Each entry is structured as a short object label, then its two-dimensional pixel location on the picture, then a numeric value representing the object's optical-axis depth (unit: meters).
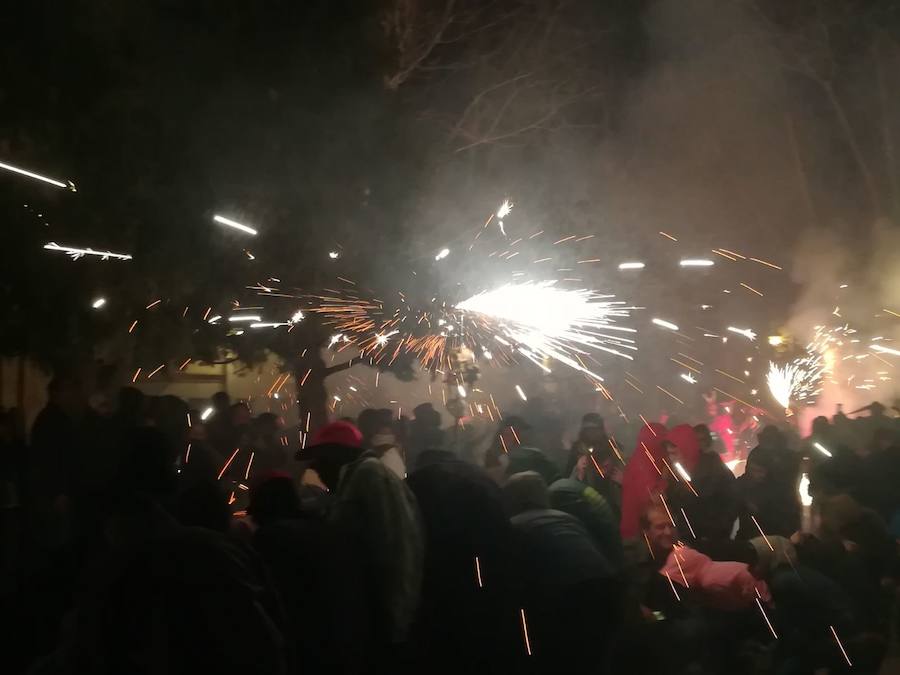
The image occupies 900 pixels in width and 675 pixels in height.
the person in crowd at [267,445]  8.37
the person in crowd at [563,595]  4.55
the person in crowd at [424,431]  8.00
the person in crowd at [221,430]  8.58
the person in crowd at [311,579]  3.94
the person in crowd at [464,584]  4.52
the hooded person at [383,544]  4.28
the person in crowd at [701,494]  6.29
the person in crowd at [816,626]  5.45
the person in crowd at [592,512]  5.52
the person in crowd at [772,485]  7.77
